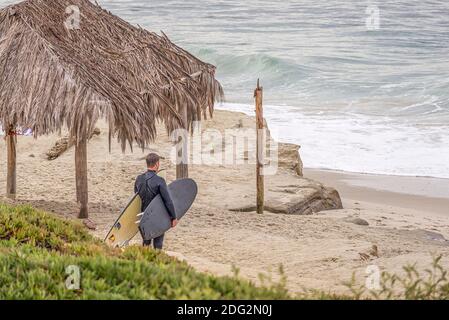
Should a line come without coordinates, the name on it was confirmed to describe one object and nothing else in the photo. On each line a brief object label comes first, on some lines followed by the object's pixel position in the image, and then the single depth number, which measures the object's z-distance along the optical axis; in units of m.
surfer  18.28
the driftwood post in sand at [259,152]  27.19
